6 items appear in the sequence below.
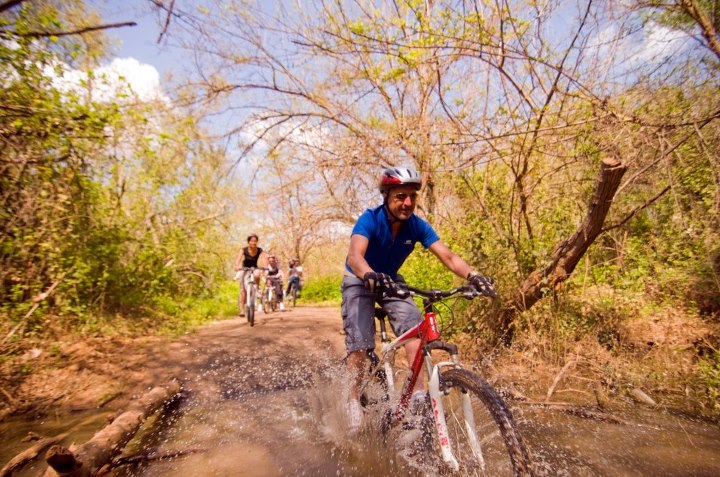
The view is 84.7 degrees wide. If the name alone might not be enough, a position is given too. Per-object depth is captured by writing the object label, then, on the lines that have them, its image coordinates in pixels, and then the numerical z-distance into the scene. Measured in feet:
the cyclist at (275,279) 48.52
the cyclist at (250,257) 32.53
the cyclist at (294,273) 58.95
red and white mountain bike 7.11
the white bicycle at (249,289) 30.07
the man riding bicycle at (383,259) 10.42
